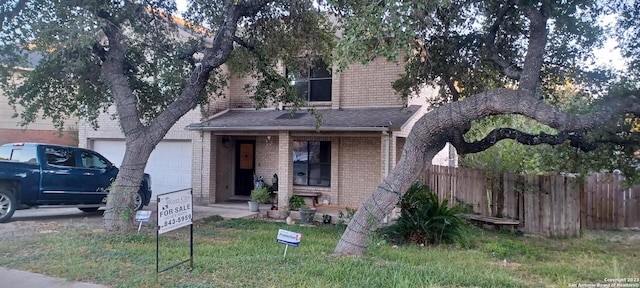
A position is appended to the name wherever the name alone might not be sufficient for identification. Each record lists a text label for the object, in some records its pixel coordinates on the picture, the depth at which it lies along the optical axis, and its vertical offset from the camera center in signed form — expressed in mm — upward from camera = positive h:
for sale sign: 6307 -786
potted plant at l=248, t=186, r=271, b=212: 14898 -1371
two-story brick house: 14070 +501
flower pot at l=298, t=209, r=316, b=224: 13523 -1692
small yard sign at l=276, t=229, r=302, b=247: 7056 -1223
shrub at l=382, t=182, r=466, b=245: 10133 -1396
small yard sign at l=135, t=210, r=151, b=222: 9172 -1207
